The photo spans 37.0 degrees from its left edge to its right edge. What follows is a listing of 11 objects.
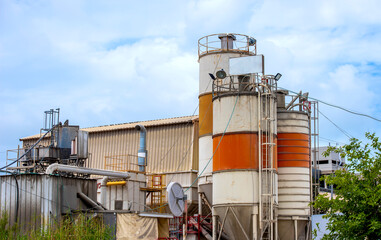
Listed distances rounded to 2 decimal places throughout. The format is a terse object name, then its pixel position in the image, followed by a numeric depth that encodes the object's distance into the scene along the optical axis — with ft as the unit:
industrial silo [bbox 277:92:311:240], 111.75
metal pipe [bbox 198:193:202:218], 124.36
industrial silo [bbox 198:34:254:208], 121.90
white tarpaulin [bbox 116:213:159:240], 92.27
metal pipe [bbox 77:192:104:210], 97.71
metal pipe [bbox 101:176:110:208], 117.80
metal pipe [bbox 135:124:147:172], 132.77
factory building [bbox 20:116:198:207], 144.46
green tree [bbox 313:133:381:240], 69.72
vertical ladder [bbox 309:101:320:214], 123.28
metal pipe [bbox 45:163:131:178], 96.34
